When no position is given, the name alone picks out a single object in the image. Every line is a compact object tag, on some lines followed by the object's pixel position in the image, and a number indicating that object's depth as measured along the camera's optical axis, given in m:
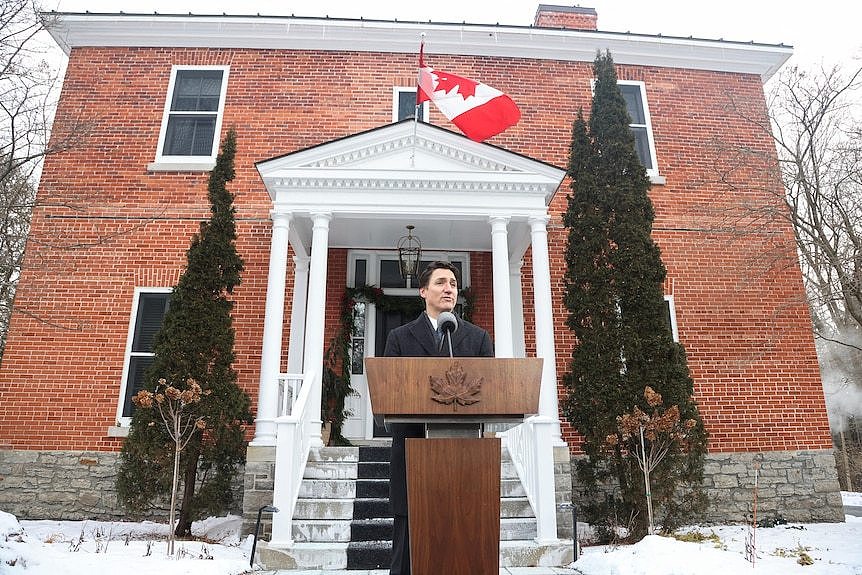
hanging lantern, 8.96
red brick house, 7.82
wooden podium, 2.21
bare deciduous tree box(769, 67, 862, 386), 8.88
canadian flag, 7.93
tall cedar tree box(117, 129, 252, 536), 6.90
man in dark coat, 2.74
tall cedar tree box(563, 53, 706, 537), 6.91
